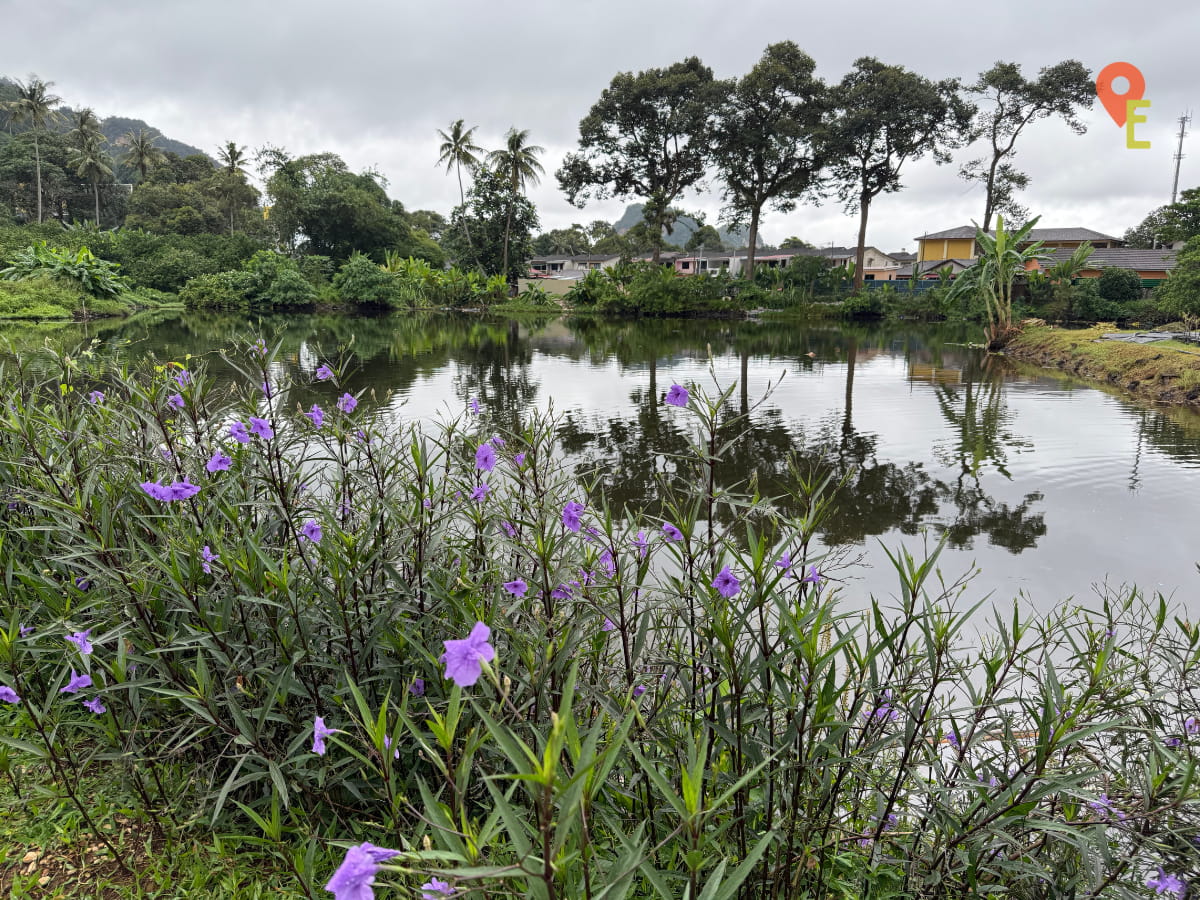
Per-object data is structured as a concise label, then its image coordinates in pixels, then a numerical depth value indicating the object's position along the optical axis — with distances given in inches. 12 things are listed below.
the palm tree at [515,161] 1178.6
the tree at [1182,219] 678.5
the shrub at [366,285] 1072.2
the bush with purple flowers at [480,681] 44.2
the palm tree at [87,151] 1334.9
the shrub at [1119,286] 818.2
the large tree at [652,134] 1010.7
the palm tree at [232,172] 1389.0
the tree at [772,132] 964.6
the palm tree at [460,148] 1197.7
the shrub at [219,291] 1031.0
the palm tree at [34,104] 1298.0
